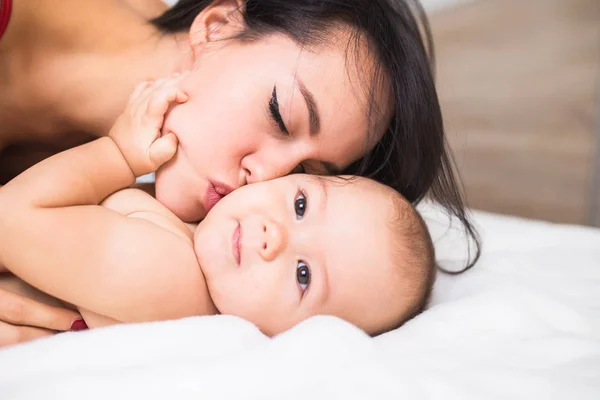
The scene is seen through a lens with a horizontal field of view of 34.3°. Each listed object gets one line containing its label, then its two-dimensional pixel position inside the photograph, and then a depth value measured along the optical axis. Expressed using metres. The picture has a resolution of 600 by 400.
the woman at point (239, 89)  0.61
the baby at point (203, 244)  0.53
